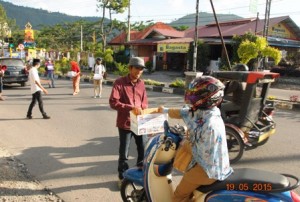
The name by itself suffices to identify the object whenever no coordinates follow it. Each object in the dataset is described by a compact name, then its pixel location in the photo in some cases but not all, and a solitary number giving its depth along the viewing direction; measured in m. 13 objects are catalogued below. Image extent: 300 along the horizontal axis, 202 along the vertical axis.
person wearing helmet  2.76
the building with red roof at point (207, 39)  27.14
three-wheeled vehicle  5.50
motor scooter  2.61
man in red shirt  4.18
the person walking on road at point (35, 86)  8.71
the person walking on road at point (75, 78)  14.16
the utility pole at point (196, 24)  15.97
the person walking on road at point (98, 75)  13.21
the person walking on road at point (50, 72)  17.08
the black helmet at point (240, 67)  6.43
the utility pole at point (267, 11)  20.42
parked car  16.83
